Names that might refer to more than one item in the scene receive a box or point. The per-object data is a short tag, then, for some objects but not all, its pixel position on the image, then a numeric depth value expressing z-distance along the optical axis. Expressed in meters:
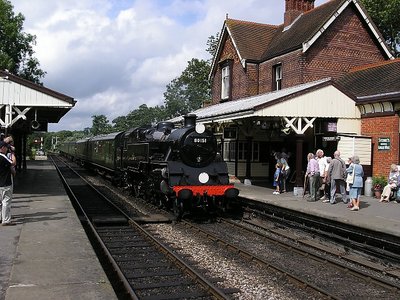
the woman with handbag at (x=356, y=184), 11.41
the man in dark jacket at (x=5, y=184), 8.54
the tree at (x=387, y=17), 29.19
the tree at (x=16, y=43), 40.09
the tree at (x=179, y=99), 75.51
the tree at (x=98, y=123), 102.96
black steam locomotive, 11.61
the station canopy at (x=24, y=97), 12.86
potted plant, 13.74
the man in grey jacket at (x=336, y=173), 12.45
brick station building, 14.46
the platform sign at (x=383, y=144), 14.17
